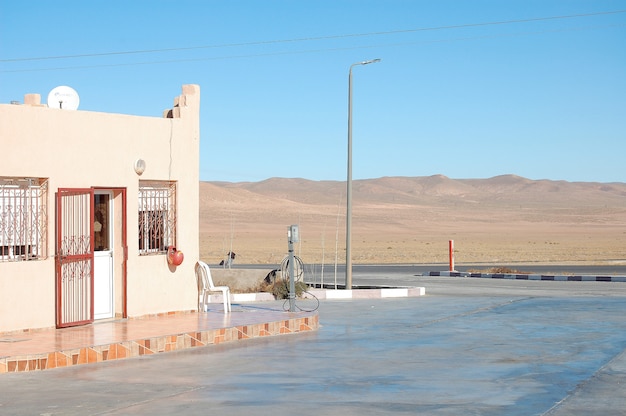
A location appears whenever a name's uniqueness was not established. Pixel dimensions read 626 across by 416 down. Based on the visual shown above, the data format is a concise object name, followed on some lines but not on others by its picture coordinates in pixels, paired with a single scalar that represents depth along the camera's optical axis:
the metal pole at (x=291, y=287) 19.52
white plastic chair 19.00
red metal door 16.12
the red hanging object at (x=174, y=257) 18.52
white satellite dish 17.77
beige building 15.63
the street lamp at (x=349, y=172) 26.84
